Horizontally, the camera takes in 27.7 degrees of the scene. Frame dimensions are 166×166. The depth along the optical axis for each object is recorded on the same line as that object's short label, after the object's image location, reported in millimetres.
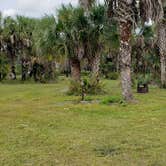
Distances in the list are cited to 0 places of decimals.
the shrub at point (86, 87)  17102
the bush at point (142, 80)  19536
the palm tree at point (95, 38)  18289
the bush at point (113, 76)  37683
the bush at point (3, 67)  30748
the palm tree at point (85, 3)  13823
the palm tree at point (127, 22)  13740
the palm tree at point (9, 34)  31736
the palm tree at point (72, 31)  18371
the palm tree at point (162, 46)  22521
